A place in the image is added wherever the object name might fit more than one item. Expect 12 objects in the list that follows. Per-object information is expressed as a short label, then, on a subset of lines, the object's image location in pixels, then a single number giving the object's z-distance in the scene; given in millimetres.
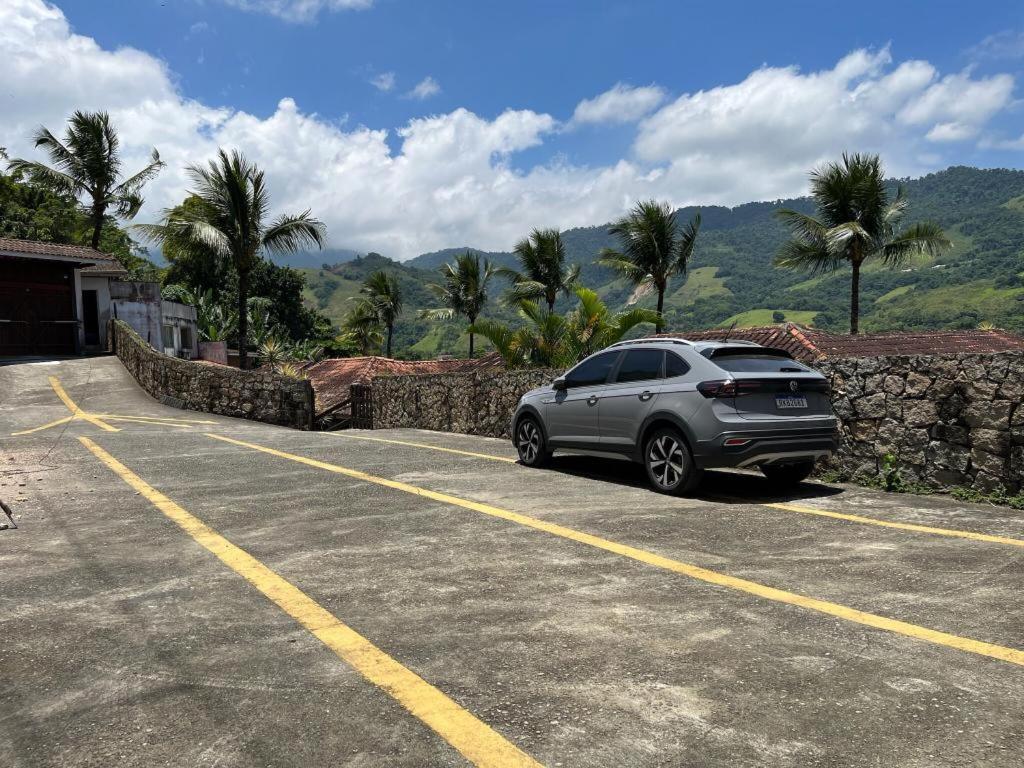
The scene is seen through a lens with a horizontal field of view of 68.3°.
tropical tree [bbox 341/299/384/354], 68438
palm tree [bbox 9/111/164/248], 37562
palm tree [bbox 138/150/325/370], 27625
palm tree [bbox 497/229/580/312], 47219
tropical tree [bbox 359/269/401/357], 65375
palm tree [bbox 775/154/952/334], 31078
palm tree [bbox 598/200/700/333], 36438
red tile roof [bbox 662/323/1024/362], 21094
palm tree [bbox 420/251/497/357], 53812
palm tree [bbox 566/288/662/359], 17703
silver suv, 7262
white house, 28719
